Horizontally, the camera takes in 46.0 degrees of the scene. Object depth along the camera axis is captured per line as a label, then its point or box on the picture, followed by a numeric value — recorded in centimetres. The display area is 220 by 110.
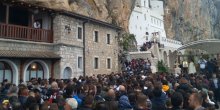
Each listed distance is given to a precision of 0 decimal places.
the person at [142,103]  589
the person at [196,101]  530
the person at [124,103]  672
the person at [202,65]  2019
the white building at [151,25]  4354
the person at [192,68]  2325
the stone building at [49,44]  1684
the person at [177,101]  577
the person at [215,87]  1188
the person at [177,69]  2808
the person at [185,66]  2472
